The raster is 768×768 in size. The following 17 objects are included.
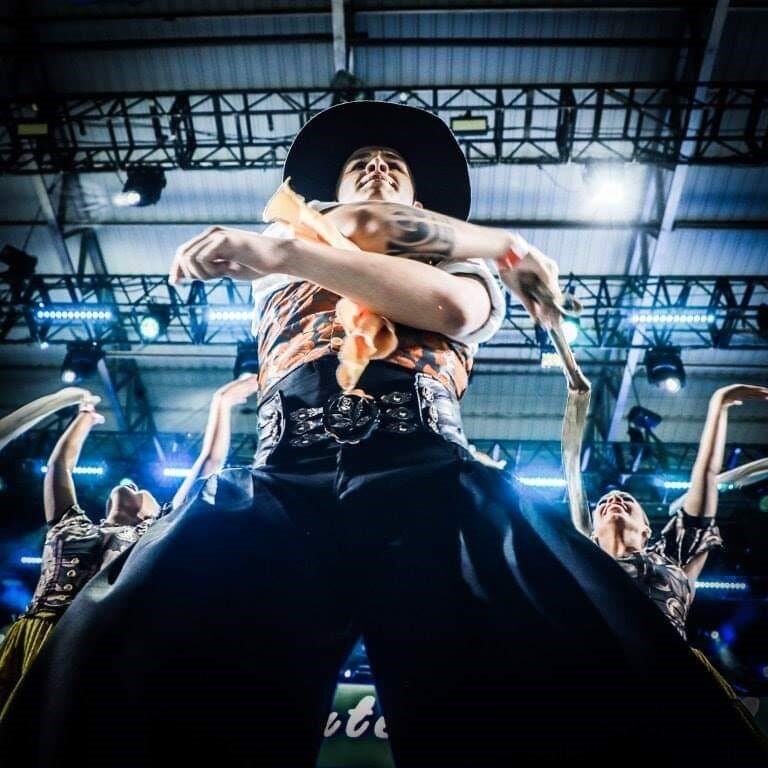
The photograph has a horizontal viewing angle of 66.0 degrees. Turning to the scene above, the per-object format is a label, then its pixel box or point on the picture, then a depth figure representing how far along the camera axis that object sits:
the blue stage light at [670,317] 7.94
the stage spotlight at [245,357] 9.04
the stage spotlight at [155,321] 8.53
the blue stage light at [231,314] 8.51
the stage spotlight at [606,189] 7.81
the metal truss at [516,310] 7.96
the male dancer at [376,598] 0.64
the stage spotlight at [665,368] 8.13
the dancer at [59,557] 3.28
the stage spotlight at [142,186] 7.56
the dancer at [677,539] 3.24
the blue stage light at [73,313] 8.42
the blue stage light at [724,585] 9.62
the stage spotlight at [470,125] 7.18
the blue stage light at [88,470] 10.36
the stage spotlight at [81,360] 8.77
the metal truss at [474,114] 6.99
